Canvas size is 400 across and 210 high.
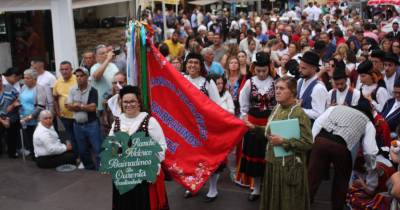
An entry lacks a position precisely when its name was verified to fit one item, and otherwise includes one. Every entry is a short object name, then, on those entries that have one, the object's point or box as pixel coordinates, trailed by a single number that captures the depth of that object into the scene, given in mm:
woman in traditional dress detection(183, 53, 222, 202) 6223
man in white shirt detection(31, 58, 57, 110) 8711
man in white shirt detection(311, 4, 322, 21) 22497
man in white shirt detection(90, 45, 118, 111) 8148
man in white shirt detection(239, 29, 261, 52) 12086
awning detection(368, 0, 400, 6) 12759
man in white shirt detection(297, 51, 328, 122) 5898
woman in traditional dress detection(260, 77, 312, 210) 4797
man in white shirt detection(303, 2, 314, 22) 22258
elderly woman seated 7949
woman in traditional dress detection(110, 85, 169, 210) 4750
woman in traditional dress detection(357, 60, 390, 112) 6754
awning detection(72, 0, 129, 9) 10867
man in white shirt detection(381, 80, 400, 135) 6047
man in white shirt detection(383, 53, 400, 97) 7402
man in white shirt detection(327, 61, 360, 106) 6215
